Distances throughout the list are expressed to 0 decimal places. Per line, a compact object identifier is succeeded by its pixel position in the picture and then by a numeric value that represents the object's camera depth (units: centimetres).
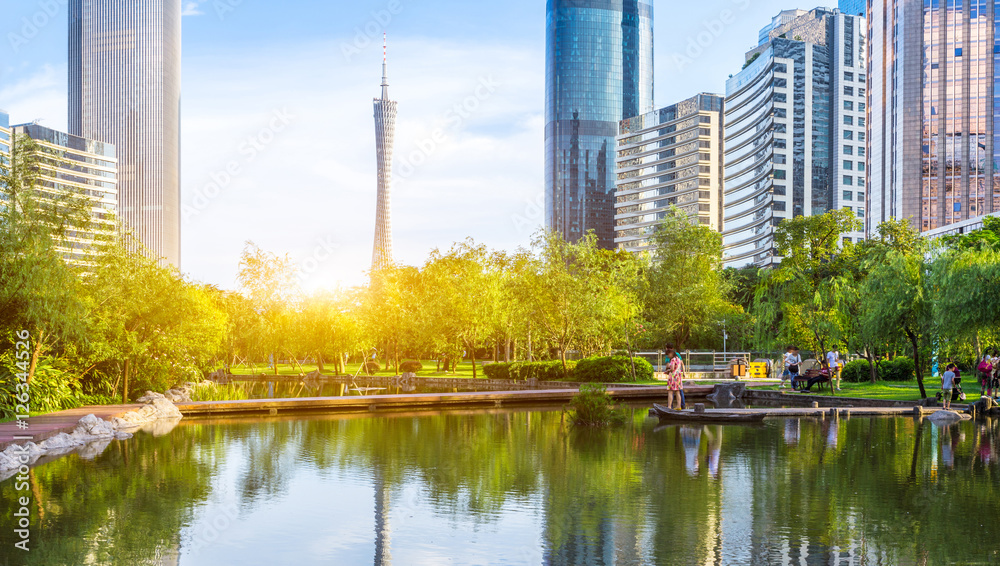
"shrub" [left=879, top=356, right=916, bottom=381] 3800
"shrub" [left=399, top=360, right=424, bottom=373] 5807
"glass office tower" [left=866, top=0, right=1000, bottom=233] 12150
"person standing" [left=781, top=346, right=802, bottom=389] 3270
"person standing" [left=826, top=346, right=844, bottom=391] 3291
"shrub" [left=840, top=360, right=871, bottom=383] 3794
